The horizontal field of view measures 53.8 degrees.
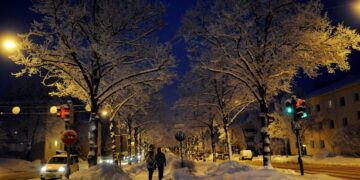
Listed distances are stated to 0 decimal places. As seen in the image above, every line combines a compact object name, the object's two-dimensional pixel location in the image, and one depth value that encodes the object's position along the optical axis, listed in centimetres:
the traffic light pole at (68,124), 1566
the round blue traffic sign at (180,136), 2225
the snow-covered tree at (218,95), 3618
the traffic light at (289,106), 1695
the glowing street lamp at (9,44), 1531
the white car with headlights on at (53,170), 2416
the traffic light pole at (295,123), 1675
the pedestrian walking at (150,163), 2005
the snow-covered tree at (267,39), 1962
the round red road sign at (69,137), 1536
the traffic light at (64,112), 1680
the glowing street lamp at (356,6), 1388
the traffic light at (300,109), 1638
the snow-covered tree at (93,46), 1978
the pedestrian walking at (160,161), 1994
